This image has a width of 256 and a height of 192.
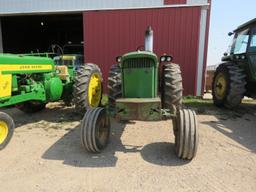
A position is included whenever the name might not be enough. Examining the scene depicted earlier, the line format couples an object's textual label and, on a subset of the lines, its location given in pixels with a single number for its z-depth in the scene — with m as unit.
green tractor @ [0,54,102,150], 3.16
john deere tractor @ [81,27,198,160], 2.55
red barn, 6.28
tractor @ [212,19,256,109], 4.51
